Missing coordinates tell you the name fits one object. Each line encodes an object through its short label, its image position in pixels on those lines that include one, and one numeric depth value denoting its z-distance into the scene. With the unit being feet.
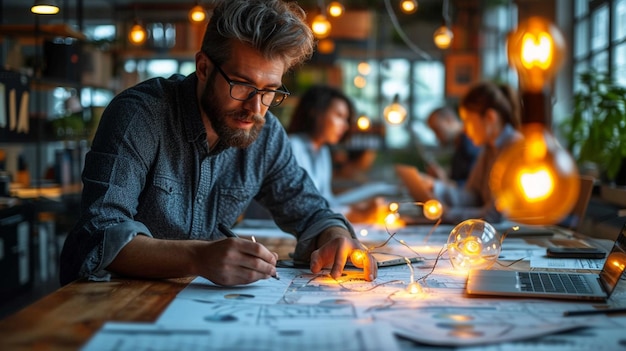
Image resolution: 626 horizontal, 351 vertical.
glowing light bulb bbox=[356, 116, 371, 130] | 22.24
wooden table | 4.43
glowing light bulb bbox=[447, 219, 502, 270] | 6.98
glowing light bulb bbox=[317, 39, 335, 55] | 26.81
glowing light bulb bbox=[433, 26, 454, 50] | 17.29
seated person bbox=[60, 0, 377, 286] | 6.21
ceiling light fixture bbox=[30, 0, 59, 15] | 11.53
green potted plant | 12.09
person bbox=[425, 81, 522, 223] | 14.75
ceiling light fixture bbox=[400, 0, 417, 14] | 14.94
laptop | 5.70
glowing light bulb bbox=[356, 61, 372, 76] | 29.55
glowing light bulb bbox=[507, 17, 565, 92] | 5.77
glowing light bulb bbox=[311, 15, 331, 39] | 15.88
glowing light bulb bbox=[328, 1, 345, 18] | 16.02
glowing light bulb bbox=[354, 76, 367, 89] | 30.04
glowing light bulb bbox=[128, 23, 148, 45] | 20.34
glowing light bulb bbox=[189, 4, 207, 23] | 15.65
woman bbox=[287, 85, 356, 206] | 16.91
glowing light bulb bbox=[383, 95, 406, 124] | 18.63
